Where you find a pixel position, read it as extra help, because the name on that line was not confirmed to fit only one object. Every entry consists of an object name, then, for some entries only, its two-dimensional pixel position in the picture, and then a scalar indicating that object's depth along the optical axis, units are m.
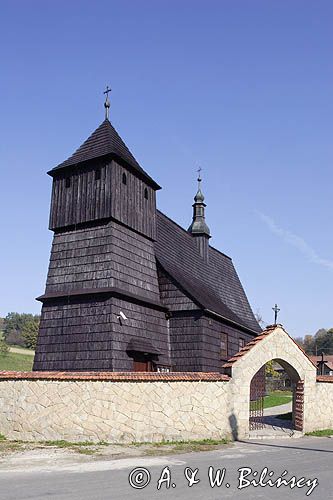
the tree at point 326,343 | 106.47
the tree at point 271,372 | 58.71
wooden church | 19.27
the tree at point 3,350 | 51.00
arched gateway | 14.75
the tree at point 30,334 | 81.35
